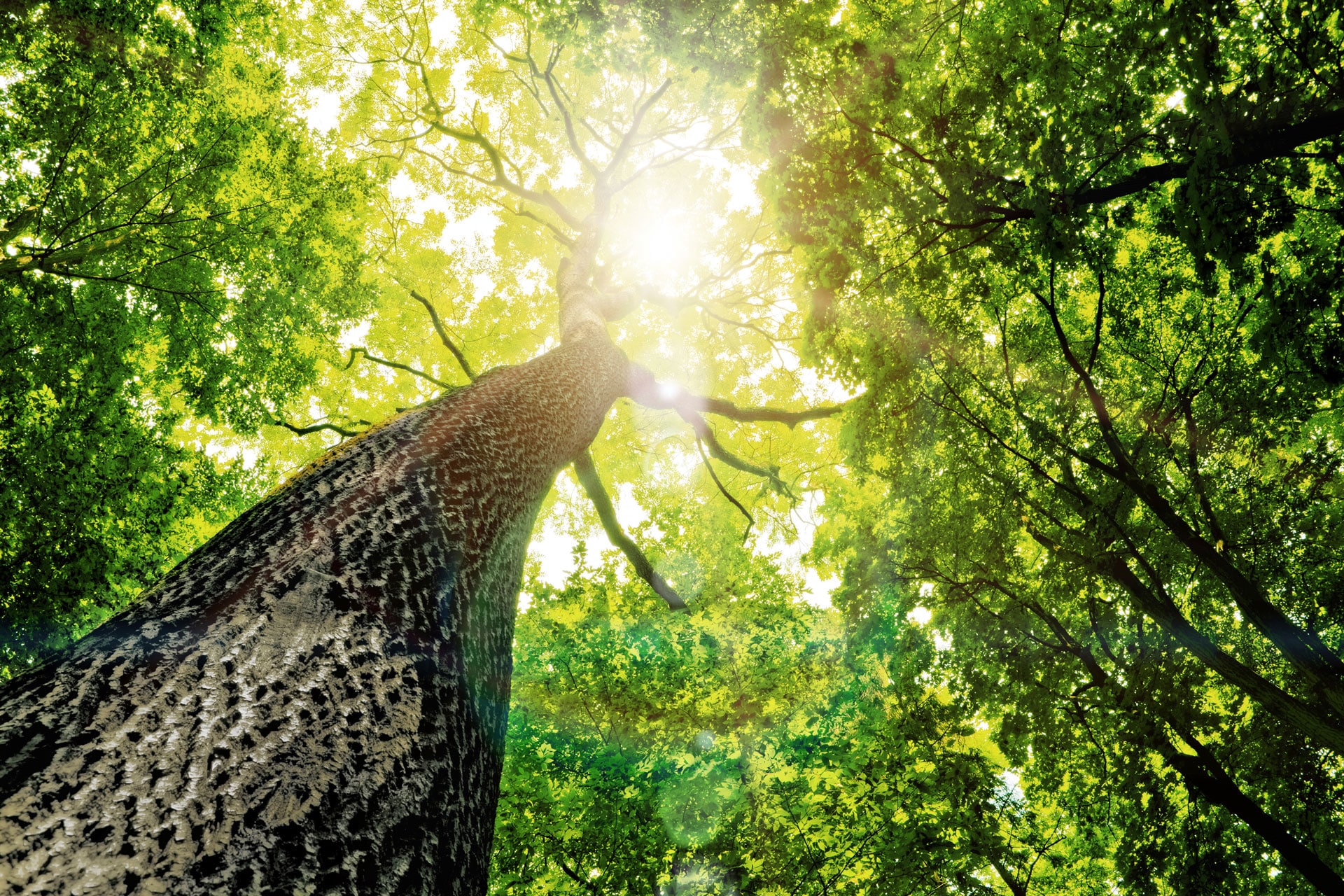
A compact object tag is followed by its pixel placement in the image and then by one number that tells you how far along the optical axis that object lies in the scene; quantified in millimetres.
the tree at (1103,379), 3635
